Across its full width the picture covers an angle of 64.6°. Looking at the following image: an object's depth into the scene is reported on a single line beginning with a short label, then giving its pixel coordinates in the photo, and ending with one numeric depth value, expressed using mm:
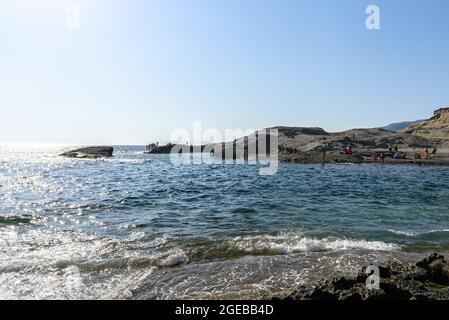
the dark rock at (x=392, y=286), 7125
